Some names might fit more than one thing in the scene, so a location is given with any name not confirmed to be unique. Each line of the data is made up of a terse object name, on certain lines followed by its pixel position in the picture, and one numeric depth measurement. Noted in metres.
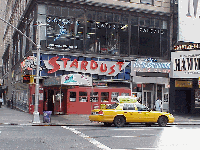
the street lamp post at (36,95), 23.06
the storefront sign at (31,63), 24.44
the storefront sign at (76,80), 24.72
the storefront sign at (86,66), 30.08
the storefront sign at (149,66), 33.53
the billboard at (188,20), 33.88
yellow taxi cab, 20.88
